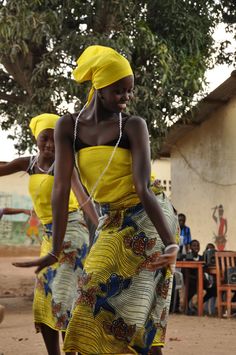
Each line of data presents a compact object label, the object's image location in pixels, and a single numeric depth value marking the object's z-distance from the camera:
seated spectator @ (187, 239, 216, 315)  10.38
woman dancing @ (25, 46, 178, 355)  2.98
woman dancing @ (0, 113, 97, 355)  4.42
